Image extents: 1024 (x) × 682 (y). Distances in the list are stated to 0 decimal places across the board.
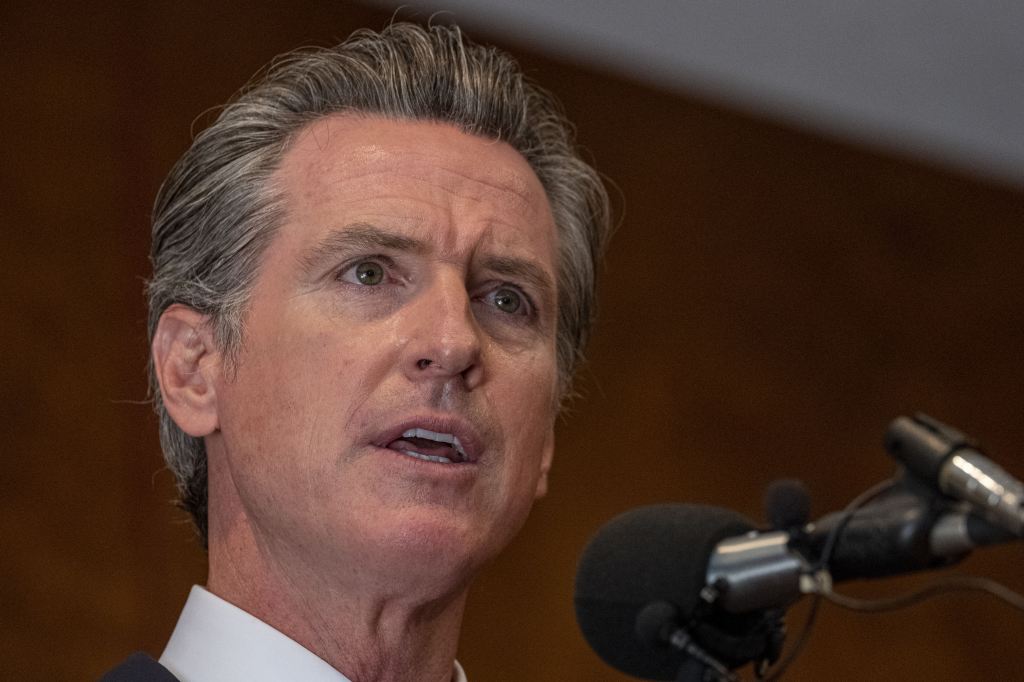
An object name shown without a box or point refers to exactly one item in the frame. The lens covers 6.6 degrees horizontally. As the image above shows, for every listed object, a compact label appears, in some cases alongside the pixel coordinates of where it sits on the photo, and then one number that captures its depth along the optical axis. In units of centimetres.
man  319
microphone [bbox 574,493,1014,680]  303
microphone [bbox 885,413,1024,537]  300
